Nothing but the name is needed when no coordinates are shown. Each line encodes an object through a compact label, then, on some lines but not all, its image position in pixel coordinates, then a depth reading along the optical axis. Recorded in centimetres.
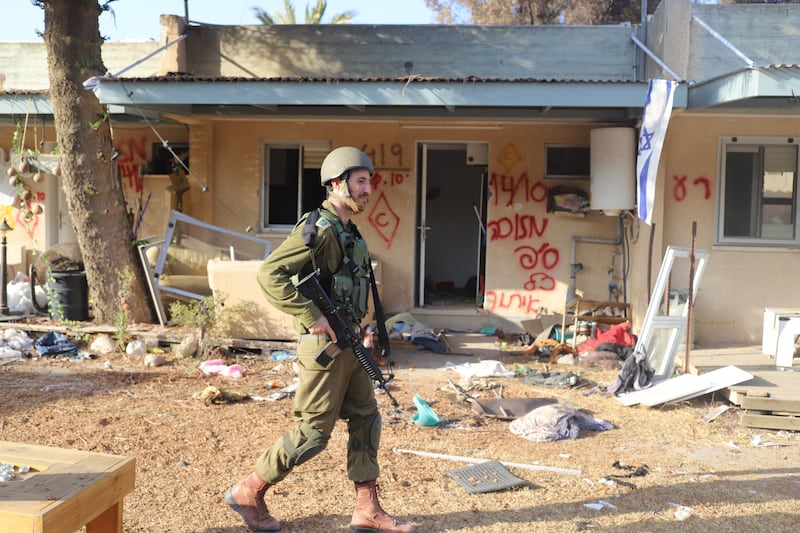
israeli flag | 796
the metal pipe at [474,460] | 527
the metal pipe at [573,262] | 1060
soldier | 399
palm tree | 2378
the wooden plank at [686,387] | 708
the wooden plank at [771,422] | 654
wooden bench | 314
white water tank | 959
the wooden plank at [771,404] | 664
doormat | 493
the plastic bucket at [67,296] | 973
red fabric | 919
